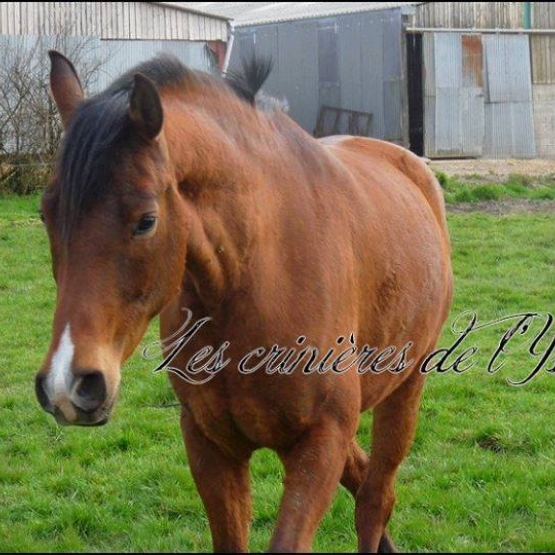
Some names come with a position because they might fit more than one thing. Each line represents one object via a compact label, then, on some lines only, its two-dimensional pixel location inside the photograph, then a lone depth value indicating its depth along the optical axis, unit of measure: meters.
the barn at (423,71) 20.77
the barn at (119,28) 18.80
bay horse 2.89
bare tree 15.48
